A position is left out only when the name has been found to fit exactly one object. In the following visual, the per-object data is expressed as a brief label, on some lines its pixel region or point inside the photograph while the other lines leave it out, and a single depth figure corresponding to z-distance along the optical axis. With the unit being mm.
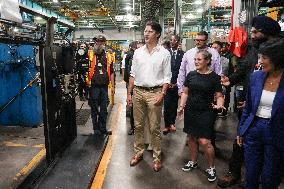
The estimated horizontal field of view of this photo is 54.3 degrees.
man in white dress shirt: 4492
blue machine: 6723
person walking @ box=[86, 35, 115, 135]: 5836
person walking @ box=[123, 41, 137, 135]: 6664
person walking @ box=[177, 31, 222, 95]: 5101
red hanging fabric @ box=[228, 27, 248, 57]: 5027
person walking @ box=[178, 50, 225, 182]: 4082
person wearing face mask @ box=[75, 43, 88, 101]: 5864
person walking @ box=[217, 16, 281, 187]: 3539
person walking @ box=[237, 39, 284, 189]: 2705
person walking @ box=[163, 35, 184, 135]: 6488
